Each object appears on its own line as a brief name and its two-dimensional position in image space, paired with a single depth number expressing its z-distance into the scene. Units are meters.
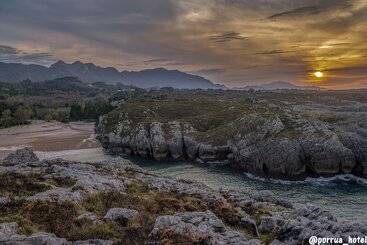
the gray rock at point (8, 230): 25.16
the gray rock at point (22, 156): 69.62
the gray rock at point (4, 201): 30.58
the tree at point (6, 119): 179.50
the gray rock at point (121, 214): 30.47
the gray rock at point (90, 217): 29.36
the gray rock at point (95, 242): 26.19
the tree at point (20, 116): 188.69
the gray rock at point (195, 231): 26.70
